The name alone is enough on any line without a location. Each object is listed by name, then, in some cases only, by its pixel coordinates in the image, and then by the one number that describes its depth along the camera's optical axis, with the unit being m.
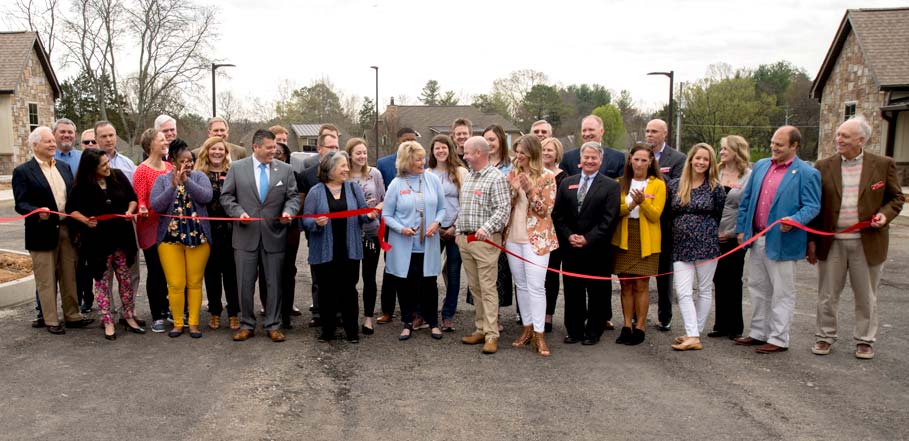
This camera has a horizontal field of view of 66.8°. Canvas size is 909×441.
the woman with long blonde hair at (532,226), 6.38
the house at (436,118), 69.94
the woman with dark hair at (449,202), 6.98
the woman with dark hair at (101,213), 6.72
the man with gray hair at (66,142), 7.40
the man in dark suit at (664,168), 7.01
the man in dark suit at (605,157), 7.30
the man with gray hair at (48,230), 6.75
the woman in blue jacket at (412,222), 6.70
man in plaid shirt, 6.34
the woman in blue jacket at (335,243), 6.62
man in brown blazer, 6.20
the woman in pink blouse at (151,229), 6.91
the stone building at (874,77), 27.55
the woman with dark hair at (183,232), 6.56
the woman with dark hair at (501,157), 7.21
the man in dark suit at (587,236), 6.47
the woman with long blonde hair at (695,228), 6.55
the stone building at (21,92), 36.19
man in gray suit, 6.68
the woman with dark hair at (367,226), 6.97
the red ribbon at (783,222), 6.18
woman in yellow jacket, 6.52
